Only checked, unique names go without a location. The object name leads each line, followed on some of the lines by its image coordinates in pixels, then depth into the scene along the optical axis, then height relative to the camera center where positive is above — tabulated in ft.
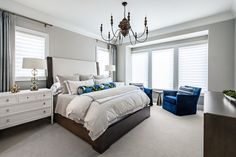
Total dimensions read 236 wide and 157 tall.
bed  5.40 -2.99
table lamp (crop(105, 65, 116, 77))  13.27 +1.31
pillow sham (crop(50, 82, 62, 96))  8.55 -1.03
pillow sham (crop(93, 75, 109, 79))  11.32 +0.03
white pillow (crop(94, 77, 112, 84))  10.70 -0.40
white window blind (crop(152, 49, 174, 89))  13.27 +1.23
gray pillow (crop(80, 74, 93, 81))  10.40 +0.02
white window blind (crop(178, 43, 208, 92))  11.18 +1.46
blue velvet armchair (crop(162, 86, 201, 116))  9.71 -2.40
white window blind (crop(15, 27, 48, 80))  8.13 +2.58
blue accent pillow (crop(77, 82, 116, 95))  7.99 -0.93
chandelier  6.80 +3.53
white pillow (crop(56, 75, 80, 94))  8.41 -0.18
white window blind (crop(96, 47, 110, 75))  14.03 +2.78
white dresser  6.13 -2.04
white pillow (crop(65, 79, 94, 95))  8.05 -0.65
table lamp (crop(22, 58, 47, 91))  7.24 +0.96
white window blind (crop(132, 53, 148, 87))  15.27 +1.51
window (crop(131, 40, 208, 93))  11.37 +1.55
